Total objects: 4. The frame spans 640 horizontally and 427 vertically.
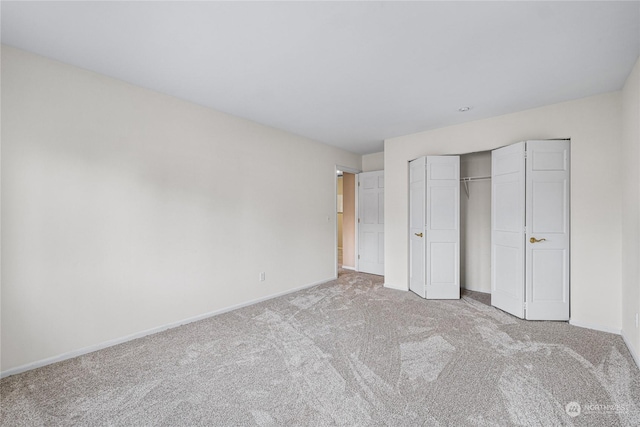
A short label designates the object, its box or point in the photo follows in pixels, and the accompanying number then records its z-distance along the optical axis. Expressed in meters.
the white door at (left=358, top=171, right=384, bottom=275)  5.55
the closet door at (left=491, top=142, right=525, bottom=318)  3.31
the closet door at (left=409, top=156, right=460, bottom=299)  3.99
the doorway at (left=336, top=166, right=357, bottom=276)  6.09
